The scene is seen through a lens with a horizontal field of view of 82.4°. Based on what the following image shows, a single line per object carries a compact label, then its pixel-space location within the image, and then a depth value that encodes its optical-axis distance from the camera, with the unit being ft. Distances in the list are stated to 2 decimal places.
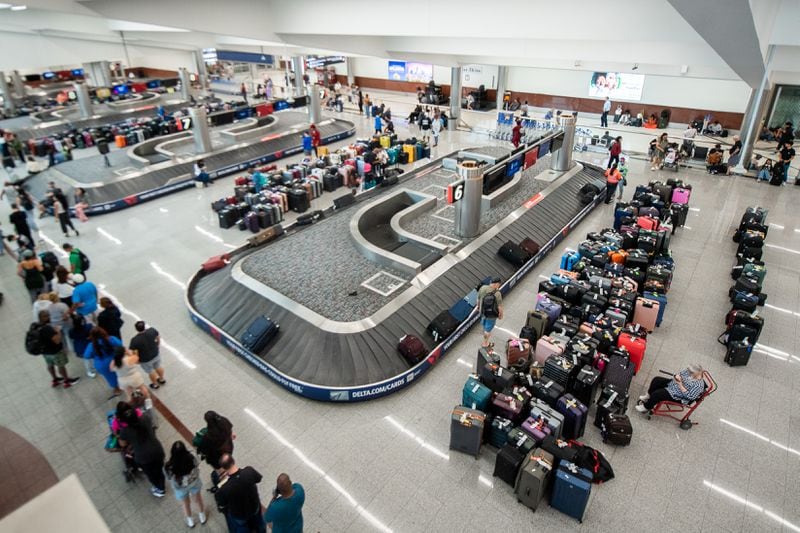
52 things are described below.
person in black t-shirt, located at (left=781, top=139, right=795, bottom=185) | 55.46
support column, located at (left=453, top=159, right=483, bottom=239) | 37.04
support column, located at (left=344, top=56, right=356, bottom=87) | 133.18
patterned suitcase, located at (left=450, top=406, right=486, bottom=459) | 20.89
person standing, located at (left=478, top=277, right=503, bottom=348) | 28.14
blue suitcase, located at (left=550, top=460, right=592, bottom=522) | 18.31
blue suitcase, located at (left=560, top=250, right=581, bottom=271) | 35.35
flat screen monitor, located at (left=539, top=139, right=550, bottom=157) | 47.70
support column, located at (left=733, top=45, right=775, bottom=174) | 56.50
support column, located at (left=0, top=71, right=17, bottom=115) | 100.80
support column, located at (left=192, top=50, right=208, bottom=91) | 125.33
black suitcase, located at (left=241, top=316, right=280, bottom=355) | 27.27
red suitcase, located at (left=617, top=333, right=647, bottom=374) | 25.50
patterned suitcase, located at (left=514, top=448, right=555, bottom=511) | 18.70
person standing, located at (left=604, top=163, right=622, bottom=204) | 49.85
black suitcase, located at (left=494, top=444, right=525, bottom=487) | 19.75
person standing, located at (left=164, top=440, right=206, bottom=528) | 17.42
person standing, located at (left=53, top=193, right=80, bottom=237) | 43.04
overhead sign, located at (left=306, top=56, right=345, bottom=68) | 95.40
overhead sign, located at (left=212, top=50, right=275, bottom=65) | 100.01
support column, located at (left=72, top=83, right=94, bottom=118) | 90.02
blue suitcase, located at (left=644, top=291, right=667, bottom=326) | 29.69
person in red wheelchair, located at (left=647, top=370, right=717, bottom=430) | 22.44
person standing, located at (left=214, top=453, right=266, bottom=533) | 16.17
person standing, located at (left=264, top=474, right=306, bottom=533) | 15.25
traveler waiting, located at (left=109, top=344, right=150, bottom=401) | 22.42
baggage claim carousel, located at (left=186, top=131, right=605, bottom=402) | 26.08
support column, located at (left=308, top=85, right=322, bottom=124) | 79.46
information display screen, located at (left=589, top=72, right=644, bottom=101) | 93.97
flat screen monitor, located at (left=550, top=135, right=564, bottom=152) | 50.60
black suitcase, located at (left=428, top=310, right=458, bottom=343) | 28.17
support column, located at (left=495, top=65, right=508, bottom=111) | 90.94
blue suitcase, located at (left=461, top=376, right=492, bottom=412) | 22.09
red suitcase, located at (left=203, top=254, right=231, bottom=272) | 35.76
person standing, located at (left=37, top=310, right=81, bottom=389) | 24.03
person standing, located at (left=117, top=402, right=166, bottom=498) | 18.43
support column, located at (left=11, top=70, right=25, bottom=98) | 112.57
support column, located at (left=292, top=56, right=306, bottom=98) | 102.37
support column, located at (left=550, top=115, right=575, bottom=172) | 52.34
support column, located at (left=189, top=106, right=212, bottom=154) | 62.59
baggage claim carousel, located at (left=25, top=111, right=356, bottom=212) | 53.06
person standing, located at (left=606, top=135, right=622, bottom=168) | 51.45
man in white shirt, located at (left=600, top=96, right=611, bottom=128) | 86.21
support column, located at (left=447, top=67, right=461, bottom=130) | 85.11
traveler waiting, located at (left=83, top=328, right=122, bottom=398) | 23.34
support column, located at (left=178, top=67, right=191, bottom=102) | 103.26
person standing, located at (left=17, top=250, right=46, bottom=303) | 30.63
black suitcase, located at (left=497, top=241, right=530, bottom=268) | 36.45
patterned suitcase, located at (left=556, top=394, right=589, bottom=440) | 21.68
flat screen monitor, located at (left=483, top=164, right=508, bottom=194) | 38.73
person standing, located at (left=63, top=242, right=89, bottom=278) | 32.83
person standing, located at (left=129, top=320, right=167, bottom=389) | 24.76
